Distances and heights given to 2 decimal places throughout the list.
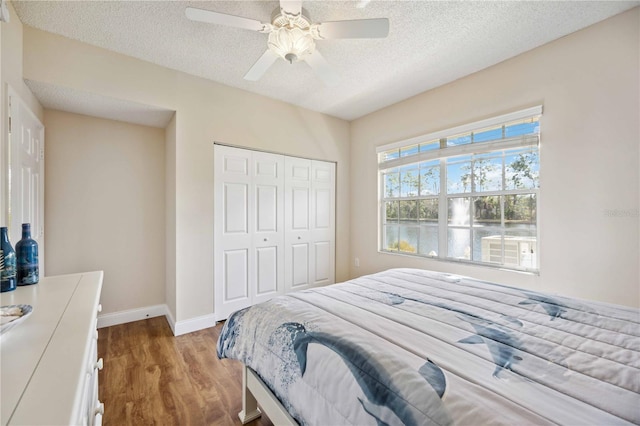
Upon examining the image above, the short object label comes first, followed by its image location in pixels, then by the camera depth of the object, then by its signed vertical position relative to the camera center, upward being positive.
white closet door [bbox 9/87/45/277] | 1.72 +0.33
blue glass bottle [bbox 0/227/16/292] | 1.19 -0.21
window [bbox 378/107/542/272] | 2.50 +0.22
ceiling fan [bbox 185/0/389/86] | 1.56 +1.14
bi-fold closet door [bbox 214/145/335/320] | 3.01 -0.14
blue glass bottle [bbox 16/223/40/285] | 1.30 -0.20
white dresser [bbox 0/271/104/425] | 0.52 -0.37
